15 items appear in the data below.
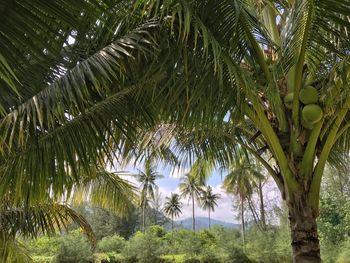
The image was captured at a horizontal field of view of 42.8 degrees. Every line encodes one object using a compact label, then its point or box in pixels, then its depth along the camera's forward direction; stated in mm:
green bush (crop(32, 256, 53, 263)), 27656
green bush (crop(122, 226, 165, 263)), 29909
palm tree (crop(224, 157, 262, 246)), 29438
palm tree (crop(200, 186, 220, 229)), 52188
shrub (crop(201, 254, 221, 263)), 28844
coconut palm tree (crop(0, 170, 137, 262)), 6098
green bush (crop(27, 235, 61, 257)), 28953
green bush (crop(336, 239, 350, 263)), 21781
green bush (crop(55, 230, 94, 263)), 28594
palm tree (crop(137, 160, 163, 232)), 39503
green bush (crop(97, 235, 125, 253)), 32438
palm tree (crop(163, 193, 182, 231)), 54491
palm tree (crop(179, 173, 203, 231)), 48006
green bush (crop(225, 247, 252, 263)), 27739
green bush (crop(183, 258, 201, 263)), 29000
